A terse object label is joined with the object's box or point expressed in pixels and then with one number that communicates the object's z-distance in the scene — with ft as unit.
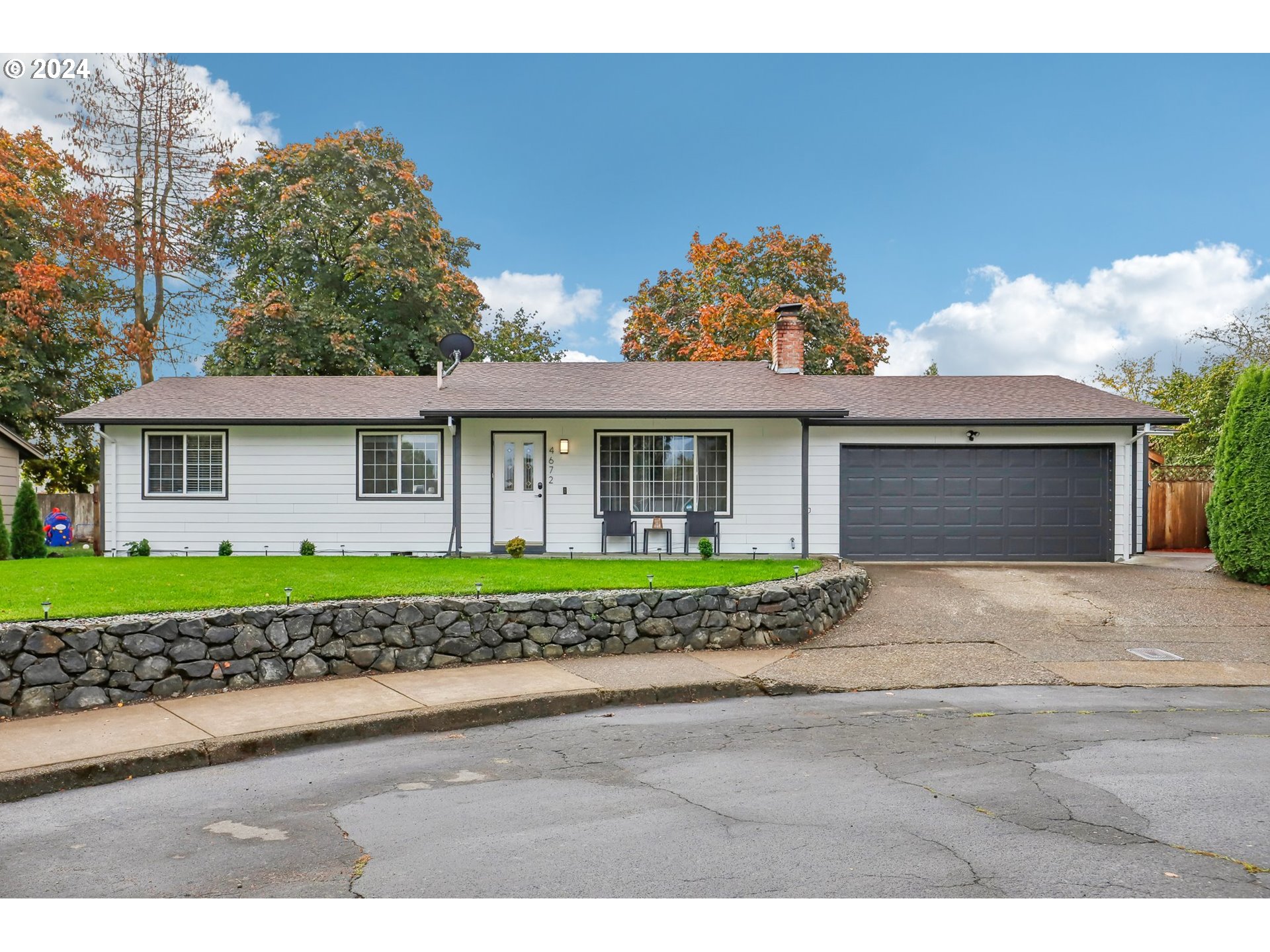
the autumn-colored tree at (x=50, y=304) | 70.28
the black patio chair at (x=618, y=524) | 49.19
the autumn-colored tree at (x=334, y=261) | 80.18
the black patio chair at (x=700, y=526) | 49.16
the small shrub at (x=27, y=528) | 52.39
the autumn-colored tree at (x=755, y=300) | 91.35
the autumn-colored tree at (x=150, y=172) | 79.36
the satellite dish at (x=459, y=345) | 61.05
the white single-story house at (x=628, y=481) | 50.01
